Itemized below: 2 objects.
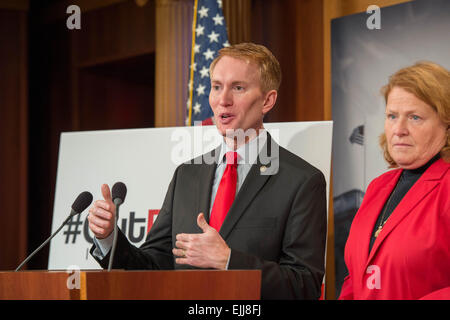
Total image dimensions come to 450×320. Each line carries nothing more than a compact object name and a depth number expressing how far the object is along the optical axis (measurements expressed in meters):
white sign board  3.64
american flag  4.20
